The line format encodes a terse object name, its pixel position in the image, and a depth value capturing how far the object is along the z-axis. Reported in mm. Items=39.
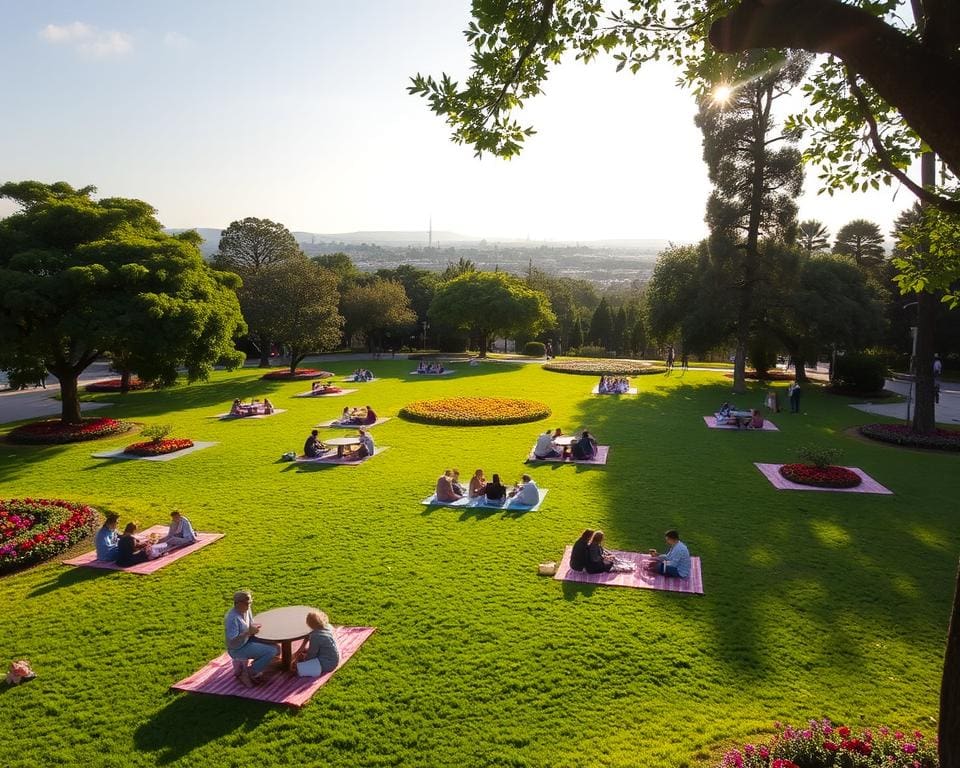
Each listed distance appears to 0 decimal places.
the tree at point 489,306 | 55188
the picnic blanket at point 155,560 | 12664
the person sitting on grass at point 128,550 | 12641
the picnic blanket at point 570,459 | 20875
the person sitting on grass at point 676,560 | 11758
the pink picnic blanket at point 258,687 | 8398
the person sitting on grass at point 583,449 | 20953
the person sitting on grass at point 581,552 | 12062
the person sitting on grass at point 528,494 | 16203
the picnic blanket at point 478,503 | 16031
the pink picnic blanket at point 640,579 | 11516
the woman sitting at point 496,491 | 16141
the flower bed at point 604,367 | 45628
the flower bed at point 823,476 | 17891
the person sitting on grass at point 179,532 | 13500
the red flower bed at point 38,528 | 13008
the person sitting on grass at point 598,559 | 11984
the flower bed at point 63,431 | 24172
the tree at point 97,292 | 21875
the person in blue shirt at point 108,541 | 12898
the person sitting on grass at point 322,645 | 8859
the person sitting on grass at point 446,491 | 16469
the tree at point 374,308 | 55625
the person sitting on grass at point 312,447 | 21359
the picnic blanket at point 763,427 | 26281
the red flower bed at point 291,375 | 43475
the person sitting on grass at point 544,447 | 21000
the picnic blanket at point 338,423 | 27094
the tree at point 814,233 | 72562
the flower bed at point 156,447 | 22266
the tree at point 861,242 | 62450
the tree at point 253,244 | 74062
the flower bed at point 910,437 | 22766
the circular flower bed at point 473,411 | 27266
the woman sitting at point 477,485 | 16641
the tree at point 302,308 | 43500
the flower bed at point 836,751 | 6234
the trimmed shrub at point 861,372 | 35656
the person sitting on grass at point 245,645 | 8672
